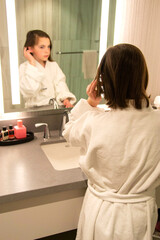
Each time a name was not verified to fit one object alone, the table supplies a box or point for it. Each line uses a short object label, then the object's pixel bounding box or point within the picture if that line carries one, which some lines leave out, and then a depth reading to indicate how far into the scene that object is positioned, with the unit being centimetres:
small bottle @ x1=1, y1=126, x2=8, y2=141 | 140
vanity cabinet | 105
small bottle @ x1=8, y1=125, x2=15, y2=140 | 142
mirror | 136
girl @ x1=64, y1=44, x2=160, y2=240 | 86
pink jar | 143
